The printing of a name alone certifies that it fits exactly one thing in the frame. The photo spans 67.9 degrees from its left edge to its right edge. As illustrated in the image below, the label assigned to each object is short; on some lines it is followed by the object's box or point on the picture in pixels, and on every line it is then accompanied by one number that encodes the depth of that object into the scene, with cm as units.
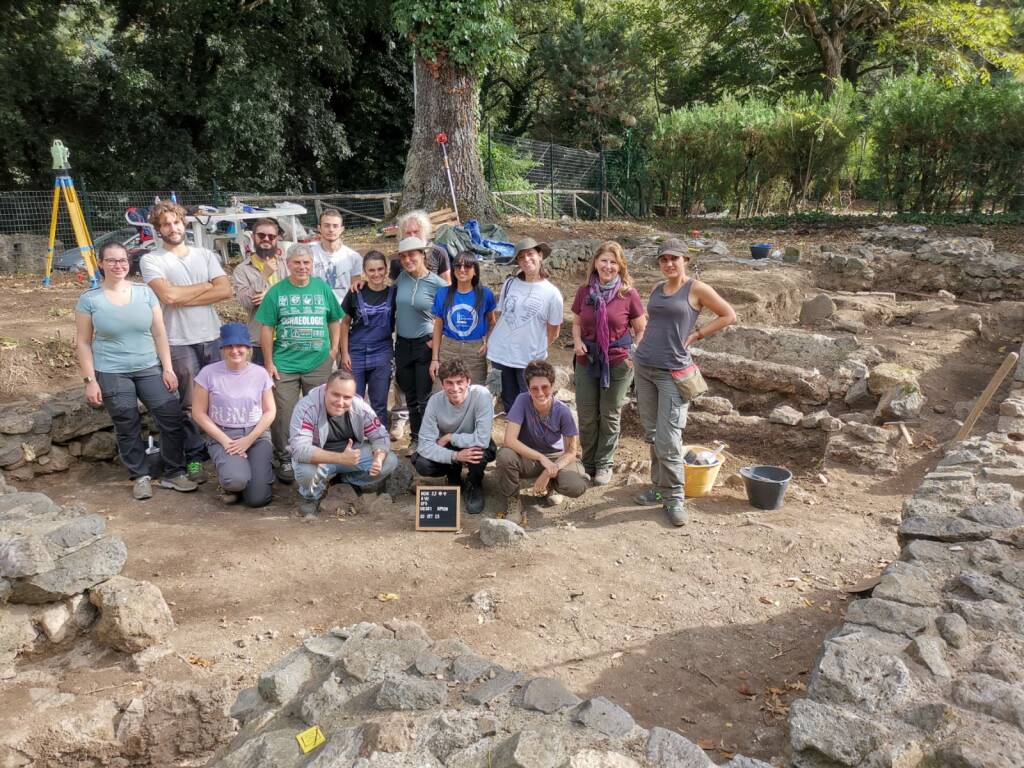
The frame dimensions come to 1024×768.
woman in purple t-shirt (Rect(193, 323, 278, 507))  512
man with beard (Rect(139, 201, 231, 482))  514
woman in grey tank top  473
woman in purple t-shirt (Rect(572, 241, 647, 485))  511
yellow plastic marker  262
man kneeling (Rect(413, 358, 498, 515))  516
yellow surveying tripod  922
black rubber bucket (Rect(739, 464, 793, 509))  518
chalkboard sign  487
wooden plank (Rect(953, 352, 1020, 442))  616
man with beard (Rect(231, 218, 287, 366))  548
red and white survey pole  1231
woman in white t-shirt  530
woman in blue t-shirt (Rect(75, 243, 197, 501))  504
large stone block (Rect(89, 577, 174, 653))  368
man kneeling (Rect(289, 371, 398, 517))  502
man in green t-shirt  527
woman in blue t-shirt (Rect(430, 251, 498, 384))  546
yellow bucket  535
